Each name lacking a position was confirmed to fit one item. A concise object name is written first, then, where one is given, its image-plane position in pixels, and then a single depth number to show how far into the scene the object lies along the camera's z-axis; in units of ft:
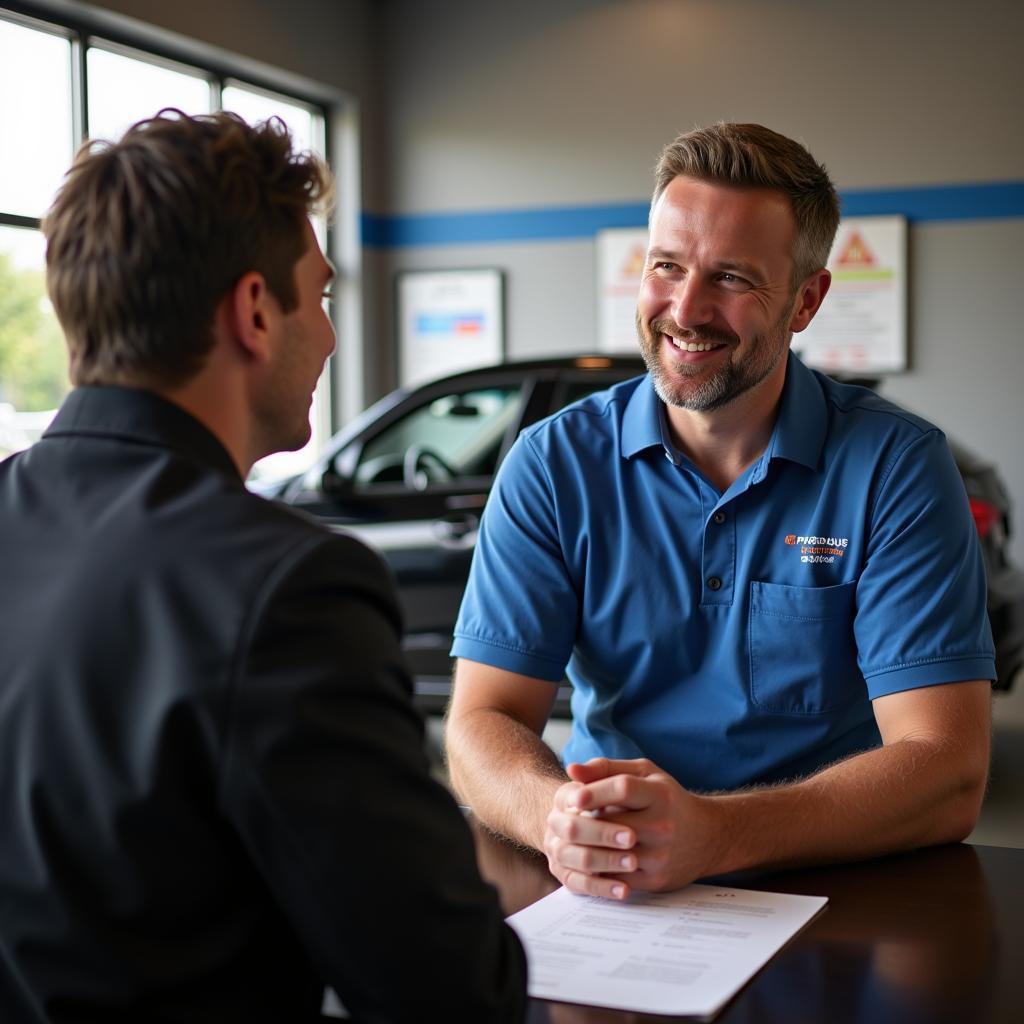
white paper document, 3.42
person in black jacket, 2.63
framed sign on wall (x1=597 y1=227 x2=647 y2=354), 25.27
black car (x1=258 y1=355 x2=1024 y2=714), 14.78
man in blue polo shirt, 5.35
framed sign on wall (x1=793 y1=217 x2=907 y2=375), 23.84
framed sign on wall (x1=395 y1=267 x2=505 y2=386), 26.53
